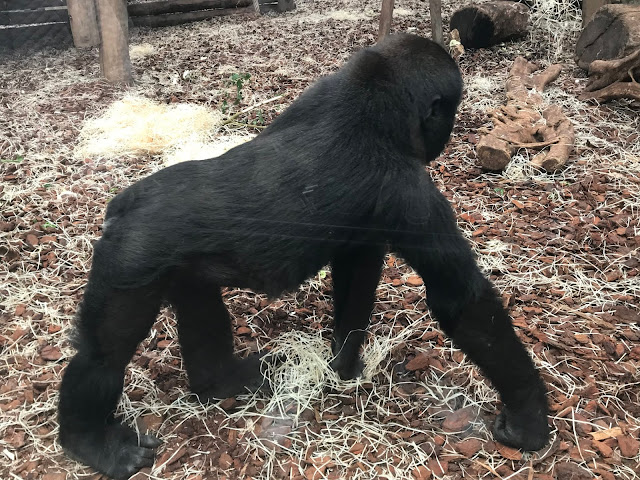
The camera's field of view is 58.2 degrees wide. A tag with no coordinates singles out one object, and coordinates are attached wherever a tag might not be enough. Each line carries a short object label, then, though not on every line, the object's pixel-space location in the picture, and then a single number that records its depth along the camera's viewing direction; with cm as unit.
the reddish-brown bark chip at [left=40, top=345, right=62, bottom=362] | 284
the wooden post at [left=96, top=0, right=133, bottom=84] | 593
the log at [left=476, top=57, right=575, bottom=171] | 428
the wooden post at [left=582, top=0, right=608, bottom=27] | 675
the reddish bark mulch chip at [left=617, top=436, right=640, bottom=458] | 231
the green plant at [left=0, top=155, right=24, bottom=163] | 452
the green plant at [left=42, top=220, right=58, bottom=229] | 374
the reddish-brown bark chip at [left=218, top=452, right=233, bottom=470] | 235
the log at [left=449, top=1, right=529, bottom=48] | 673
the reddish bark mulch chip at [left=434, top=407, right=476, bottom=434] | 250
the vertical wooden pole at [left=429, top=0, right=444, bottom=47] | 605
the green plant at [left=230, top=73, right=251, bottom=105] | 555
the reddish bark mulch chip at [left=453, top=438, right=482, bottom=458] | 238
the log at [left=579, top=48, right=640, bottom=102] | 502
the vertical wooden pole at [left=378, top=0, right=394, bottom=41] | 564
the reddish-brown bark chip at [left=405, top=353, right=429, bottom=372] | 279
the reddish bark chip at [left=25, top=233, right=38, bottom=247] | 362
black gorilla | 197
